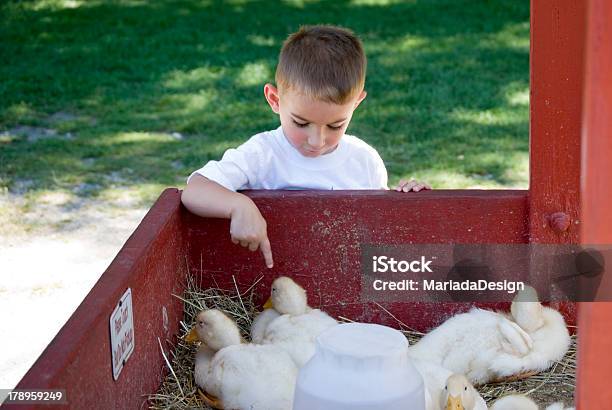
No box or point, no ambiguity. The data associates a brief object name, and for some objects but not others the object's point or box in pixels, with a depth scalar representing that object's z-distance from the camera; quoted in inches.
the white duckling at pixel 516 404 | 84.7
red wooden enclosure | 99.6
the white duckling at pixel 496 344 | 97.8
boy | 104.9
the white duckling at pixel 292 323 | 96.5
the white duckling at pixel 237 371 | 87.8
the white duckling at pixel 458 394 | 78.2
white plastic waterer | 69.6
